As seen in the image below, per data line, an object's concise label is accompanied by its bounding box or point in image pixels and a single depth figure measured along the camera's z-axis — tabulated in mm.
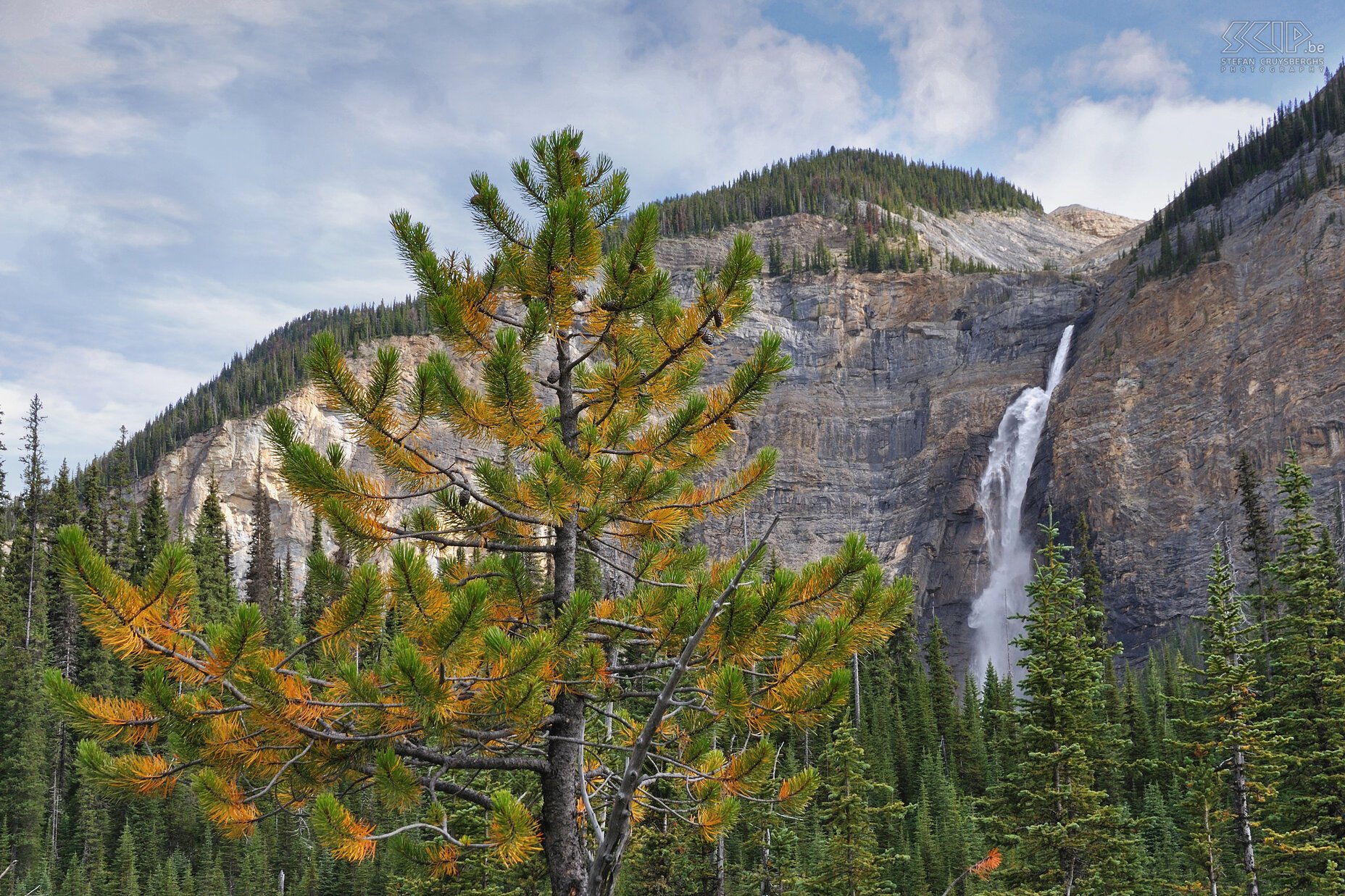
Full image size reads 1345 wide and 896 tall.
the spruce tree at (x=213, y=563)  50938
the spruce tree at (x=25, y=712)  40406
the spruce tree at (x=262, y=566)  67688
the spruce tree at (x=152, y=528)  53906
